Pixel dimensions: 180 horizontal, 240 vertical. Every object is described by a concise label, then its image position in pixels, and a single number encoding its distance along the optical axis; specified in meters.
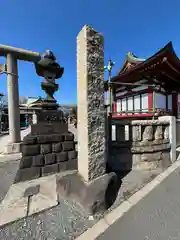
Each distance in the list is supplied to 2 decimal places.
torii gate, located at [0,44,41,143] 4.48
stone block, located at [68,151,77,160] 2.98
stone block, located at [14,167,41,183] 2.59
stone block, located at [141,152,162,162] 3.39
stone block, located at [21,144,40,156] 2.60
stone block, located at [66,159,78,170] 2.94
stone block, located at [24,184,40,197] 2.20
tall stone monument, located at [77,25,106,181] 2.18
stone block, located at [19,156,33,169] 2.59
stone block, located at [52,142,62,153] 2.83
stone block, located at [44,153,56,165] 2.77
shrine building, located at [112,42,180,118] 6.63
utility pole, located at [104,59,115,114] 5.84
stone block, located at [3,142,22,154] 4.52
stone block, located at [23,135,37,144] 2.59
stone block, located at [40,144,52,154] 2.73
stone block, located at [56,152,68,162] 2.86
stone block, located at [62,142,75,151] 2.92
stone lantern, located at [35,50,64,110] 2.93
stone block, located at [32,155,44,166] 2.67
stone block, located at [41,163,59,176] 2.74
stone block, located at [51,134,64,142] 2.83
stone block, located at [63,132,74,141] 2.96
